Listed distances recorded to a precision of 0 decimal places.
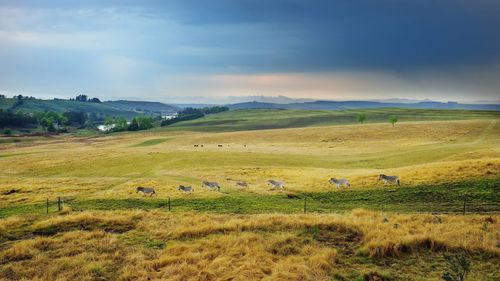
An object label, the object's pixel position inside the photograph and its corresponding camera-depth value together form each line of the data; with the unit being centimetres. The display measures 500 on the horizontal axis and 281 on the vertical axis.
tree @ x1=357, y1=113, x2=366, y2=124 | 17288
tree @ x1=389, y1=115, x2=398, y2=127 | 13588
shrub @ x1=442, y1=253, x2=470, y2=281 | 1304
